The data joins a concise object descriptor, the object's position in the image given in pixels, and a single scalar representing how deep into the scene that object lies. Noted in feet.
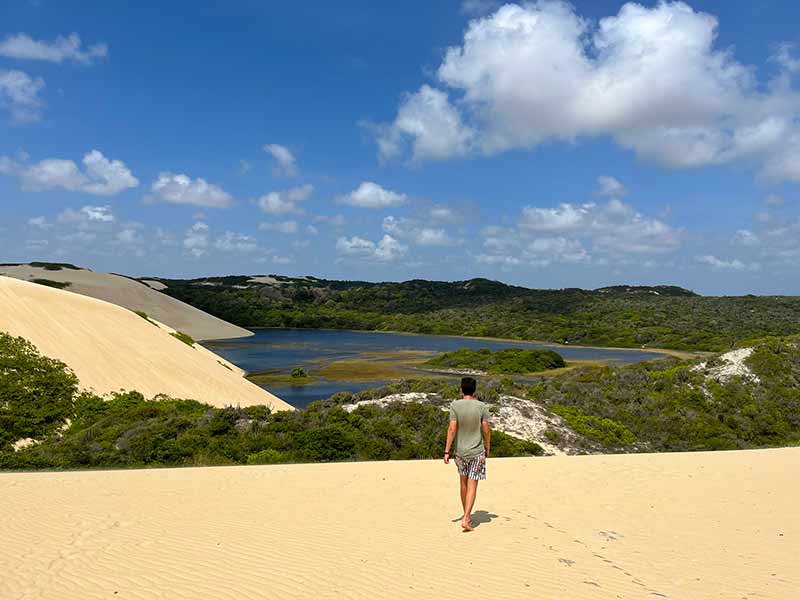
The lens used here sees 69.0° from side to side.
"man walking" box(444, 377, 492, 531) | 25.82
